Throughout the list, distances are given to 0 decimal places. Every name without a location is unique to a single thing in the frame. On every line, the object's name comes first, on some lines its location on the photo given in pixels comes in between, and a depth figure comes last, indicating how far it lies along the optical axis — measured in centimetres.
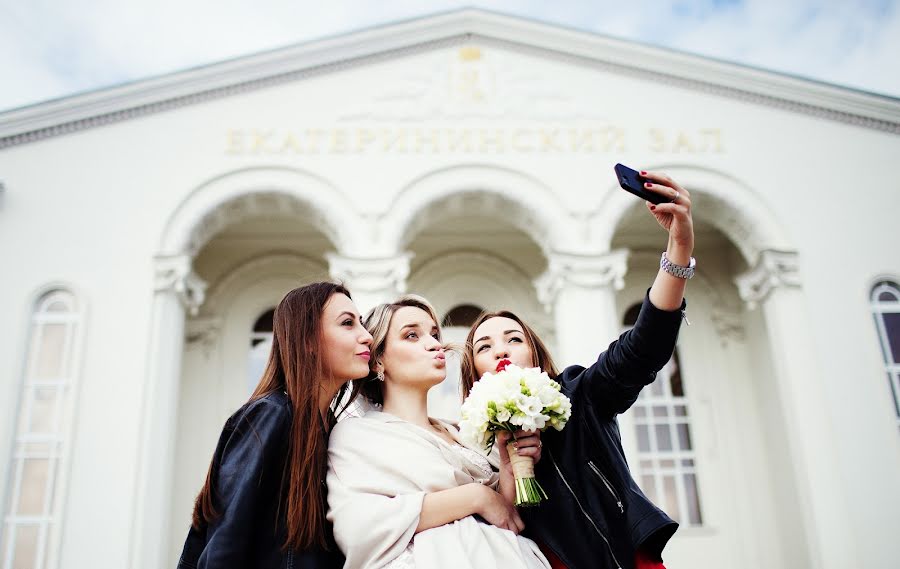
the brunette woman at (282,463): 294
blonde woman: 290
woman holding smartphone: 300
